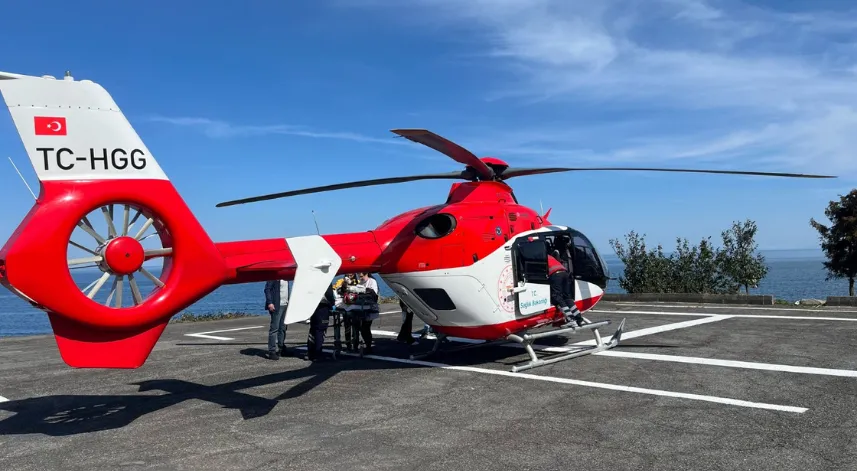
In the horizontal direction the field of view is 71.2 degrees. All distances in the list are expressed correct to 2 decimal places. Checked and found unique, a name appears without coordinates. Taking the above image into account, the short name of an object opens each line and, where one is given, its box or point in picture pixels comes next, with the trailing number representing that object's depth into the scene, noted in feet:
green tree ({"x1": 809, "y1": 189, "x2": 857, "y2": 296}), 95.40
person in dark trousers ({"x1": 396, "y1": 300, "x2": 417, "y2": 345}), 42.01
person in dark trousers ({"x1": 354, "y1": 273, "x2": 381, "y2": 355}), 38.83
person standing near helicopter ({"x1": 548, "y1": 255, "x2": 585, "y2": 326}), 35.14
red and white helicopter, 20.33
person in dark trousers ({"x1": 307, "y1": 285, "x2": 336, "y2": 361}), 38.06
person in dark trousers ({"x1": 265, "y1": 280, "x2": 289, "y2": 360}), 38.91
